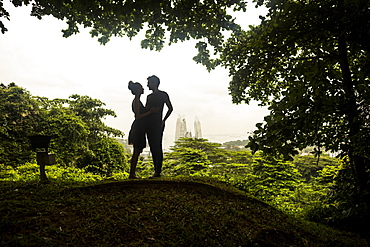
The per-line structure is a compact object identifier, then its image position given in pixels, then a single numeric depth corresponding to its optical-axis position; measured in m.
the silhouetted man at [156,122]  5.04
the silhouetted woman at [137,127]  4.97
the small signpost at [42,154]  4.18
